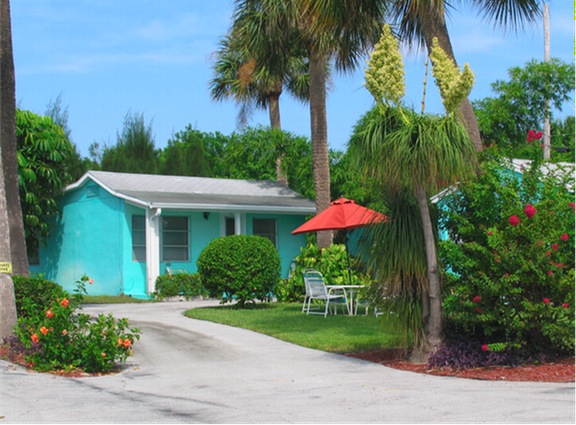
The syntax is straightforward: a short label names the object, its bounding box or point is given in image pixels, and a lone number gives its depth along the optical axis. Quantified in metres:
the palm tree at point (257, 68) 20.31
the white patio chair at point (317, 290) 15.79
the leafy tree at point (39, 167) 21.33
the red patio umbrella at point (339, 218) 16.19
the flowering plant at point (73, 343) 10.27
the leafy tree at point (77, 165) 28.69
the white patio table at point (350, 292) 15.70
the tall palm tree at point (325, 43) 13.10
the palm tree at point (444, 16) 13.44
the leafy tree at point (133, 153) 34.50
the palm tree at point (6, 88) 14.73
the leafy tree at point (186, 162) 34.88
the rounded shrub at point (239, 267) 16.78
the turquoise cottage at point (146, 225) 22.44
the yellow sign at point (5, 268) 11.87
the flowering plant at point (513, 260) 9.50
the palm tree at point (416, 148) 9.48
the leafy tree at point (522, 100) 29.70
